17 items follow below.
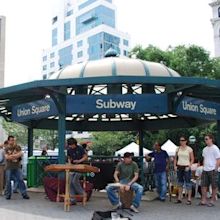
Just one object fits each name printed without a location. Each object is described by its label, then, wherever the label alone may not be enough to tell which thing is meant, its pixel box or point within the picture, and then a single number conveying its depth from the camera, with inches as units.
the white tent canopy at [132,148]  765.1
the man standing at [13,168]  332.8
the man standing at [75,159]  296.0
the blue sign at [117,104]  320.4
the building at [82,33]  2912.5
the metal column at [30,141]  460.3
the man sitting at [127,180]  269.4
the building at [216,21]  2541.0
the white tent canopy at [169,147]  714.9
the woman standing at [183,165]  310.4
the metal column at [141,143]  485.5
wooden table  273.2
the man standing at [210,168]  296.4
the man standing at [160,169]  332.8
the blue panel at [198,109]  337.2
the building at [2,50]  1466.7
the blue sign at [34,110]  339.9
